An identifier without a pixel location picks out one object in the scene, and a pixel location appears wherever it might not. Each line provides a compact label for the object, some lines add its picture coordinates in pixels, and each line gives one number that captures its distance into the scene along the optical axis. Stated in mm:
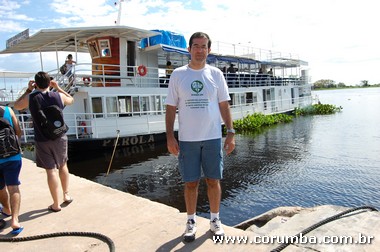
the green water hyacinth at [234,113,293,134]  20562
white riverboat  13570
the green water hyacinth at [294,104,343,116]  29984
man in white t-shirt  3199
